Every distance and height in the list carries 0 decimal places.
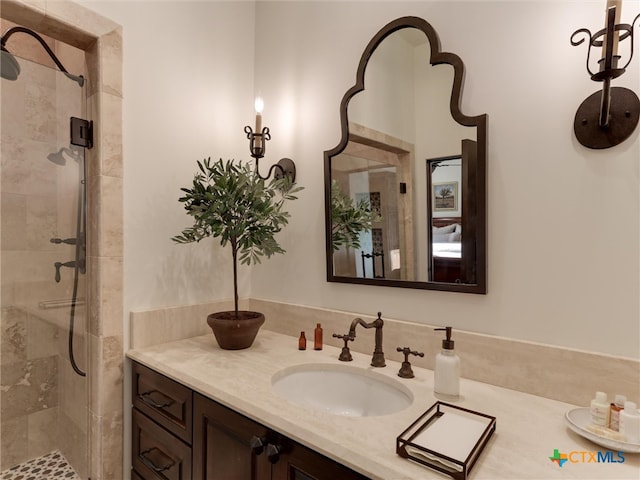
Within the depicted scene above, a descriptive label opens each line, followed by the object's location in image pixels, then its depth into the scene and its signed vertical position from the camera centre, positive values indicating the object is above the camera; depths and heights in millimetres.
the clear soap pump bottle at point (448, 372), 1008 -380
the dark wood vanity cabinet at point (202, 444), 864 -606
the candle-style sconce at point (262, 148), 1631 +410
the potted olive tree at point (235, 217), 1374 +75
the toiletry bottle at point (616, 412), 799 -392
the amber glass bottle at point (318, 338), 1457 -412
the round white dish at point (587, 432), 746 -435
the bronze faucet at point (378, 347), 1258 -390
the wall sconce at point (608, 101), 862 +356
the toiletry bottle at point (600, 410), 820 -399
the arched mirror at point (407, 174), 1183 +230
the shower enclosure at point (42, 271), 1598 -175
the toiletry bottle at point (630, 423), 760 -397
